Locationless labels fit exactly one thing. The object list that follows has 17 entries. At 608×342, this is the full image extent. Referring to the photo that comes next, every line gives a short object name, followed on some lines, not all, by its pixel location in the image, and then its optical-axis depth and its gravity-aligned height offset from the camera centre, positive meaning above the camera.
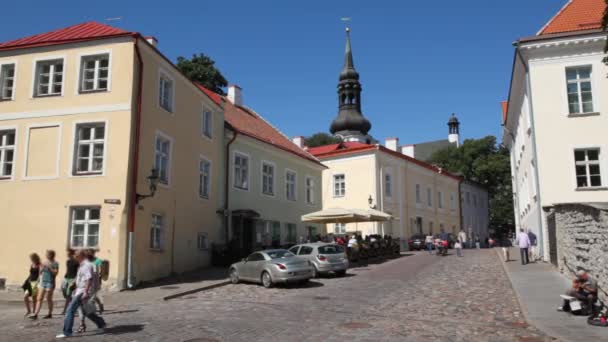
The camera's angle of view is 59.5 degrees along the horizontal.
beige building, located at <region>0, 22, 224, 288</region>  18.31 +3.37
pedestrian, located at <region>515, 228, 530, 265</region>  22.42 -0.03
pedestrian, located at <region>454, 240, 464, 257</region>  31.79 -0.21
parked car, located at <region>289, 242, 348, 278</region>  20.75 -0.47
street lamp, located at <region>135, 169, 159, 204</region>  18.26 +2.15
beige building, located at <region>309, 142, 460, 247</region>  41.97 +4.86
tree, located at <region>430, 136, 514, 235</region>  60.41 +8.70
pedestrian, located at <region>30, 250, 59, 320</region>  12.88 -0.83
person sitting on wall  11.40 -0.98
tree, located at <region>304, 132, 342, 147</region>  68.99 +13.68
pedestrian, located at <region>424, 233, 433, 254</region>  35.50 +0.17
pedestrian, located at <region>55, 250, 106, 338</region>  10.14 -1.03
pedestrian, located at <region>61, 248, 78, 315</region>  13.23 -0.71
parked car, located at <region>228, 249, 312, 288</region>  18.00 -0.81
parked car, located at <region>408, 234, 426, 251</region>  42.12 +0.12
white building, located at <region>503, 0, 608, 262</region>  21.56 +5.33
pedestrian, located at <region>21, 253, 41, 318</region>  13.02 -0.91
